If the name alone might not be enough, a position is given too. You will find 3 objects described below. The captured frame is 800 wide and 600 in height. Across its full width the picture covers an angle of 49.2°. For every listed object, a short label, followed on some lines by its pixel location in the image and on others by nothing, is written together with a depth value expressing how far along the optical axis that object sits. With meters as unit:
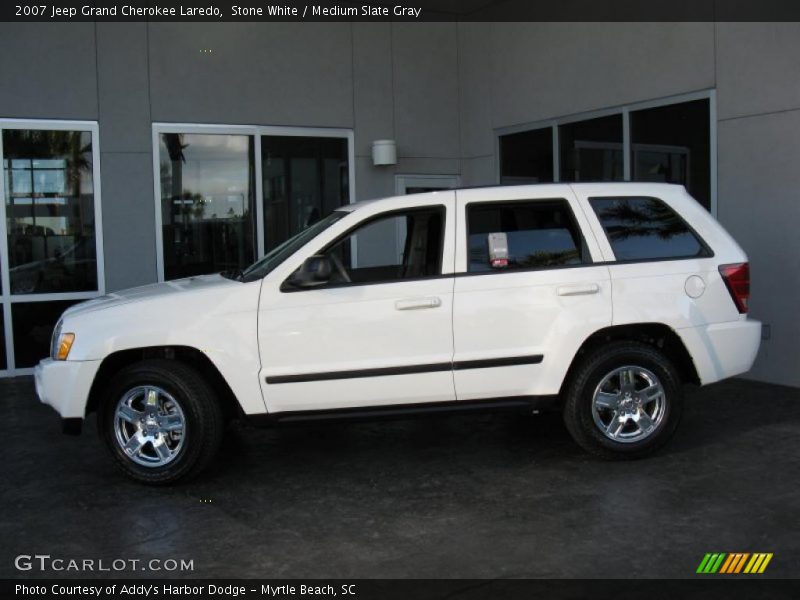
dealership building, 8.77
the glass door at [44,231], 10.14
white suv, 5.70
